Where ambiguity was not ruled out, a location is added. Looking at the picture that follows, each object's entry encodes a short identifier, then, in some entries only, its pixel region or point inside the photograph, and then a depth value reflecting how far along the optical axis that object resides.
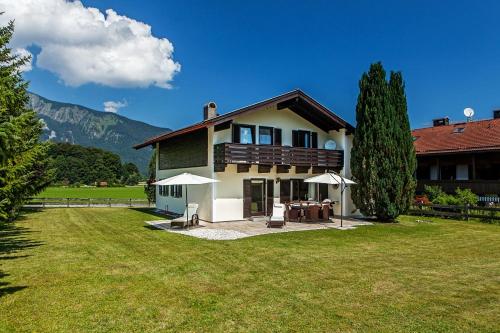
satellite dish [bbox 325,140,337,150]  20.73
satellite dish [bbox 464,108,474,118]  29.10
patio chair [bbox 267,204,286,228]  15.40
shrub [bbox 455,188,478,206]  20.13
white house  17.56
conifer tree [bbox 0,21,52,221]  5.75
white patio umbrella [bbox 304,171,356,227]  16.81
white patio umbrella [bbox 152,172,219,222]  15.40
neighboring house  23.59
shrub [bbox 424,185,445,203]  22.65
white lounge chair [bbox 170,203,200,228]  15.08
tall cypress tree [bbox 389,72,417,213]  17.56
